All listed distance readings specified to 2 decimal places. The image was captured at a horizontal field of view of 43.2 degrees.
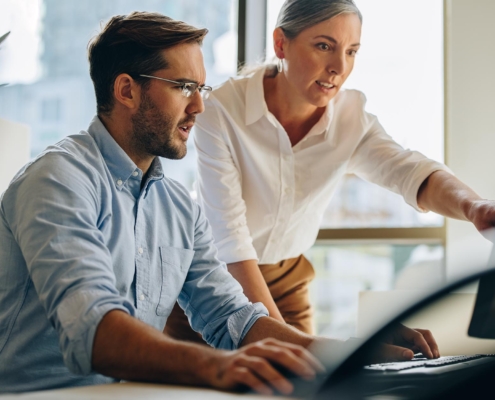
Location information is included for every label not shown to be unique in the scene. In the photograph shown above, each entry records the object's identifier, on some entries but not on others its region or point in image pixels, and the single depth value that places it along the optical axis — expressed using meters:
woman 1.78
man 0.86
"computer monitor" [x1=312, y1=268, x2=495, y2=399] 0.56
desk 0.68
